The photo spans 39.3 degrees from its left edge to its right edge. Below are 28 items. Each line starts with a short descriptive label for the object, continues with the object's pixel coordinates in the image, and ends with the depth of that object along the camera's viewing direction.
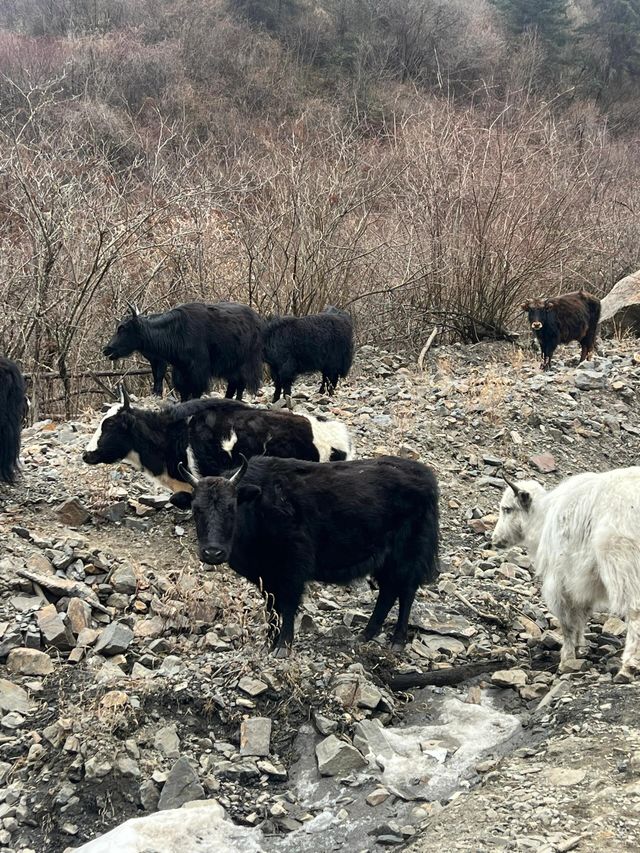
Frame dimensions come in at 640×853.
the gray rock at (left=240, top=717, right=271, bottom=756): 4.60
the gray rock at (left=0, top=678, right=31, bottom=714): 4.69
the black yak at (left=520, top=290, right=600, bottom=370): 13.11
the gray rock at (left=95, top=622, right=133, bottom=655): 5.25
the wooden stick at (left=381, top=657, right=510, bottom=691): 5.36
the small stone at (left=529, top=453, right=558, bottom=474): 8.85
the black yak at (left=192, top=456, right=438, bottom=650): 5.31
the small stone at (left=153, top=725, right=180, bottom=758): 4.52
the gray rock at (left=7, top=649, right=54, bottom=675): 5.00
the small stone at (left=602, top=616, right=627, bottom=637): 5.92
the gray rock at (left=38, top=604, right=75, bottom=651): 5.23
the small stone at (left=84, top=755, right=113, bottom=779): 4.25
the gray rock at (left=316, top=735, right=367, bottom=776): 4.47
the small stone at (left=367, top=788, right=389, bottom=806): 4.24
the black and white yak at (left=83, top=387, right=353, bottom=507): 6.96
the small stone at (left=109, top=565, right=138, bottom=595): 5.87
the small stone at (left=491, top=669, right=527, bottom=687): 5.31
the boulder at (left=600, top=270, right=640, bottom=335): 16.05
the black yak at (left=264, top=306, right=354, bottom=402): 11.07
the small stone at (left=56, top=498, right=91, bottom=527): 6.78
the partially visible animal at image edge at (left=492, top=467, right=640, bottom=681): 4.82
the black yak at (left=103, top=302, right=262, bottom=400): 9.58
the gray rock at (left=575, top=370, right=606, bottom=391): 10.68
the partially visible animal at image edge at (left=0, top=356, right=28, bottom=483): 7.11
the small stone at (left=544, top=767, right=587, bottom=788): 3.84
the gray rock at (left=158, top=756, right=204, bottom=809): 4.20
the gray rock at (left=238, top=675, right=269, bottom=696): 4.91
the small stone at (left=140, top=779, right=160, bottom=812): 4.20
